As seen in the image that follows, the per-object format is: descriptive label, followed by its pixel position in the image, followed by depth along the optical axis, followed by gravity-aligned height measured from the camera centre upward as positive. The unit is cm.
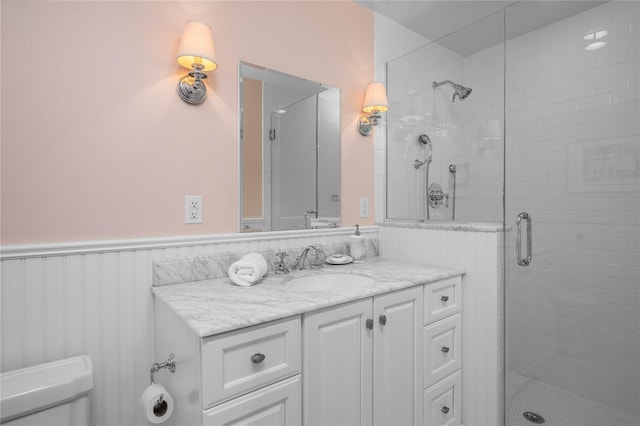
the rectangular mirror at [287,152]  164 +32
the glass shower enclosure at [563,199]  170 +6
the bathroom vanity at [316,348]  96 -49
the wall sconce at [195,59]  136 +64
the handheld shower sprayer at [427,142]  224 +46
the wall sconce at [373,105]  206 +65
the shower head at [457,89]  228 +84
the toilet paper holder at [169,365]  109 -52
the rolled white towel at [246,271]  138 -26
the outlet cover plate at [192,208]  147 +1
